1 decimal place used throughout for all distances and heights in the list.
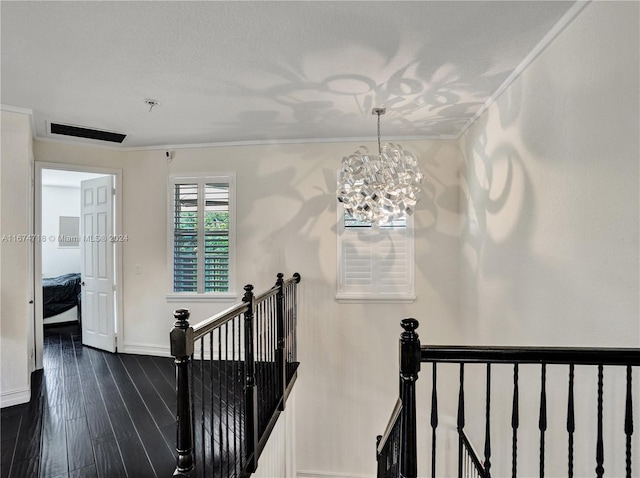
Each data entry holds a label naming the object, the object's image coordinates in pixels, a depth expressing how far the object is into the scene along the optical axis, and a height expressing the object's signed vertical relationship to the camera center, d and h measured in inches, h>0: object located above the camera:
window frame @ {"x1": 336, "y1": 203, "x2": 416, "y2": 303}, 157.8 -21.5
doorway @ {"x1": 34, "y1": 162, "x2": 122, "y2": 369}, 148.0 -22.3
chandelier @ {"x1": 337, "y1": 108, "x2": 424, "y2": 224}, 98.7 +16.6
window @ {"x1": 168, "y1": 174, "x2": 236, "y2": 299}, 167.5 -1.7
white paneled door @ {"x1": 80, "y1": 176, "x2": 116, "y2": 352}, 170.6 -17.2
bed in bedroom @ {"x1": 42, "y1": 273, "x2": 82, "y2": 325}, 217.6 -46.7
